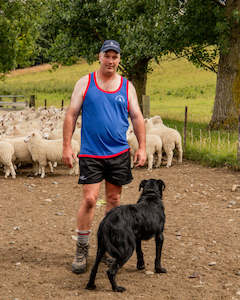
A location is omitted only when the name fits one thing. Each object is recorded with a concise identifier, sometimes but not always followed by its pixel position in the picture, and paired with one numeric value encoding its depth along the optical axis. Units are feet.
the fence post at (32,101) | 80.85
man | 14.05
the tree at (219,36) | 46.42
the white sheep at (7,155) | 30.16
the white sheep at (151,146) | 32.53
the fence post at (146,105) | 47.21
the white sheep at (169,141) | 33.91
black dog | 13.00
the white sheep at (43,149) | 30.71
